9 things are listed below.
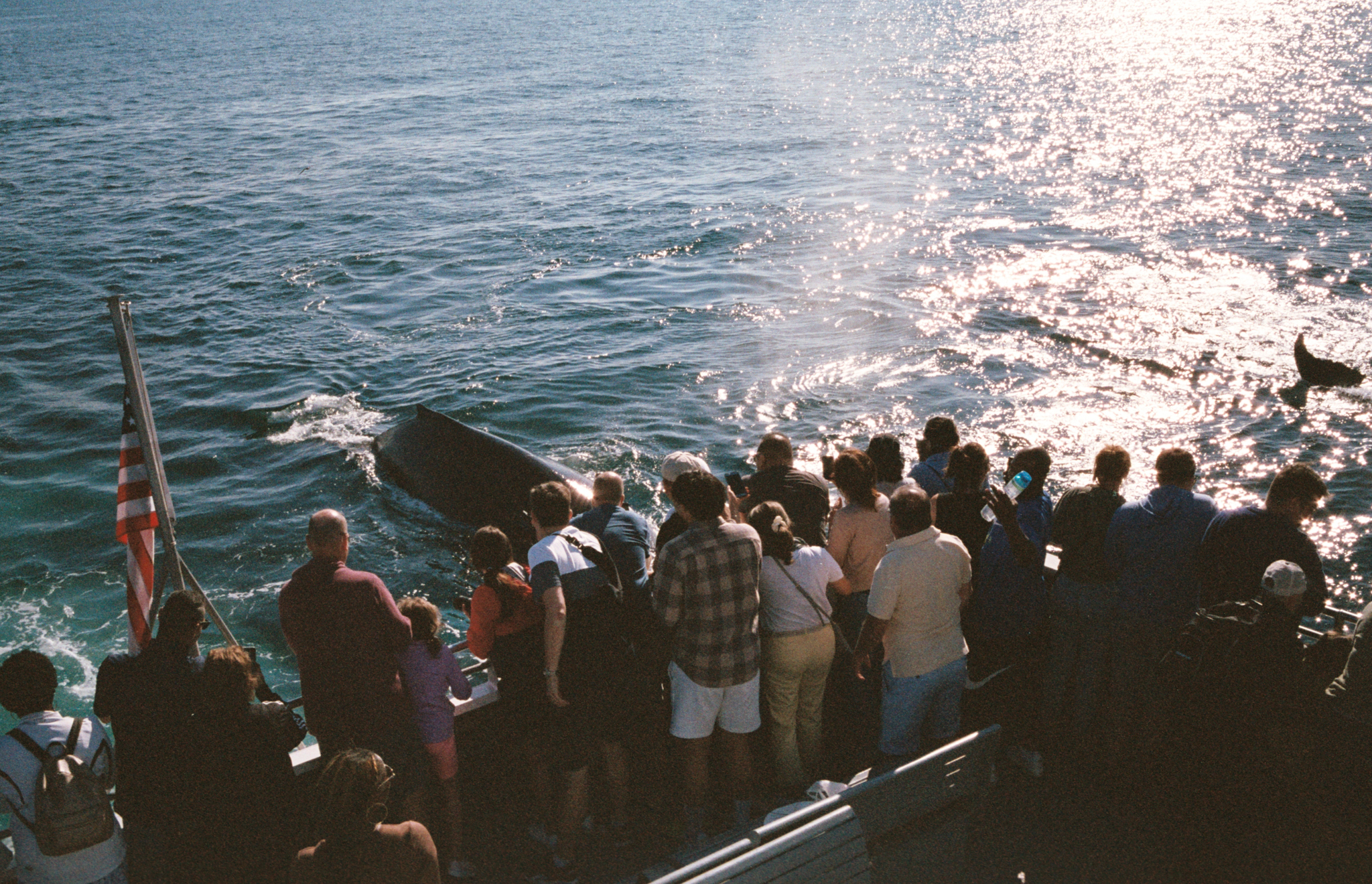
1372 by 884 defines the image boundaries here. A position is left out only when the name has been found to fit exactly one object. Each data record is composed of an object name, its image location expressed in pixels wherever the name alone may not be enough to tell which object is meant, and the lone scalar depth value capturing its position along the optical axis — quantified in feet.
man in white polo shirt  19.58
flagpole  21.18
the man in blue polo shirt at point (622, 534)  20.61
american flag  22.38
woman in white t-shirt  20.22
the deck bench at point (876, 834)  16.12
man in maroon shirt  18.10
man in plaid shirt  19.13
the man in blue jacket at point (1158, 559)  21.08
